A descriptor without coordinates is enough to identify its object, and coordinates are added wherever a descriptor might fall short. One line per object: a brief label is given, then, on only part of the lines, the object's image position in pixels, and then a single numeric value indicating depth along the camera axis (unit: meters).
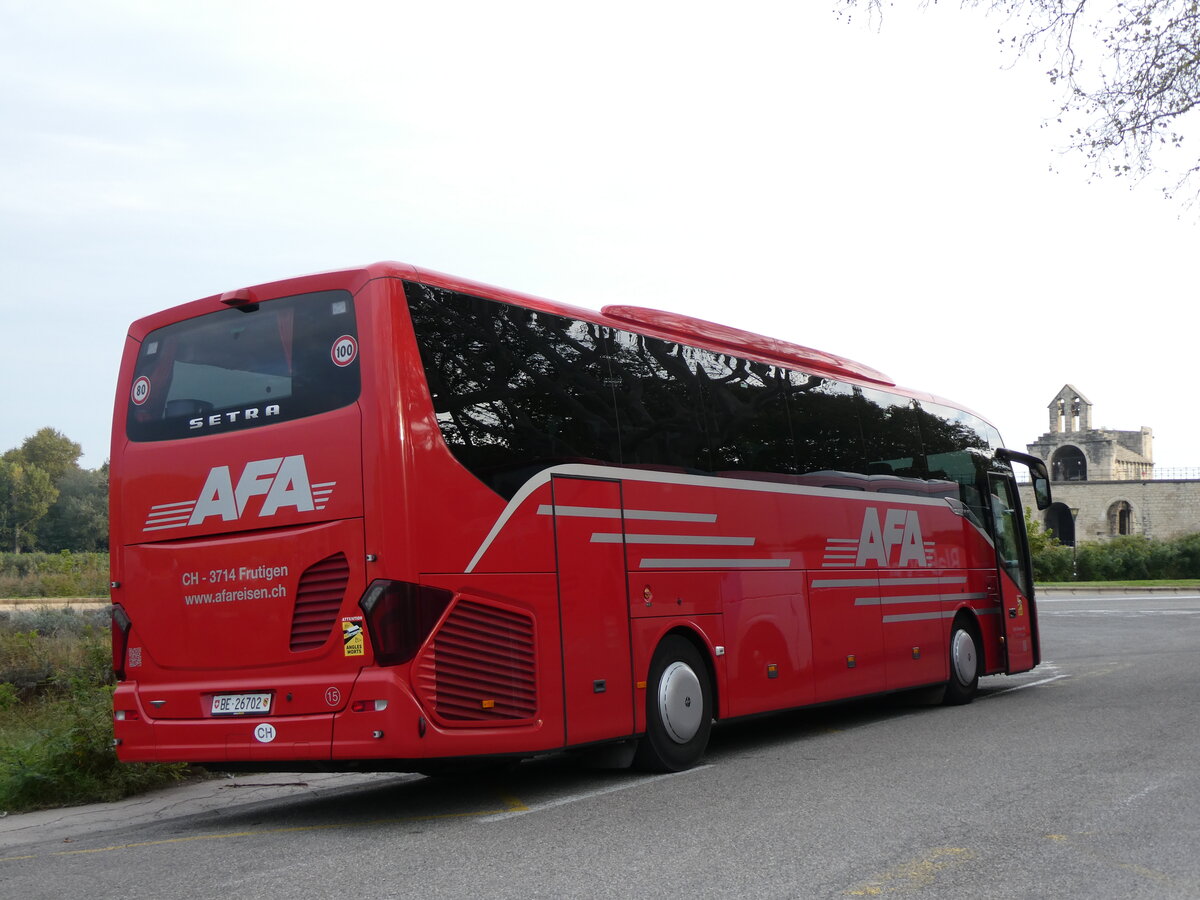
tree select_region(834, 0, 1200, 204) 13.23
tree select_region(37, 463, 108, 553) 67.94
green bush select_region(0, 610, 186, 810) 9.52
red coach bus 7.26
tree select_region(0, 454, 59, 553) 72.69
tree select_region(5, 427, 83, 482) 88.88
